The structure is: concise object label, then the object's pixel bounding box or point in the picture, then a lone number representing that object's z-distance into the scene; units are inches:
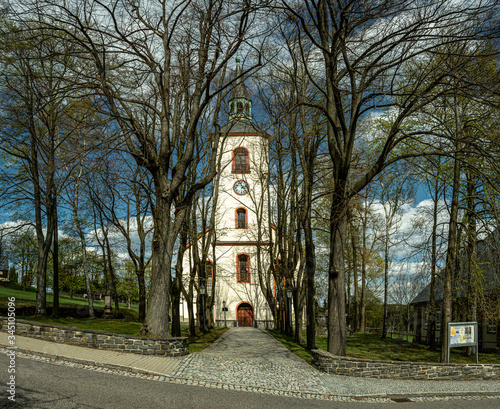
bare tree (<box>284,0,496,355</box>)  372.2
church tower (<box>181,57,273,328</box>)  1492.4
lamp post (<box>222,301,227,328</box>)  1491.1
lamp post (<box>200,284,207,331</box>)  869.2
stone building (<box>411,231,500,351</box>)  501.7
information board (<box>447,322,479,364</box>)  471.5
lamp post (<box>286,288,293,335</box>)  839.3
